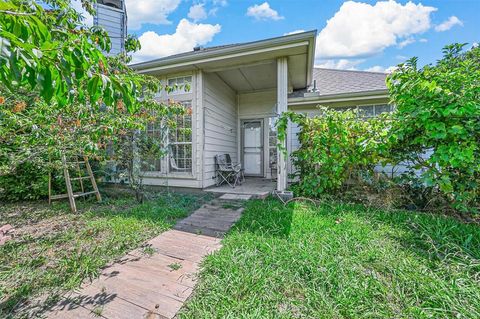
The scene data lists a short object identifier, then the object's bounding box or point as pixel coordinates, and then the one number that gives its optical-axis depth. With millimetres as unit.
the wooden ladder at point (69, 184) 3974
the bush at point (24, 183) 4688
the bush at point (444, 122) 3020
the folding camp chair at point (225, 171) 5941
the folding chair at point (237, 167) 6440
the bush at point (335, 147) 4012
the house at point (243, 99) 4523
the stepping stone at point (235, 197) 4617
